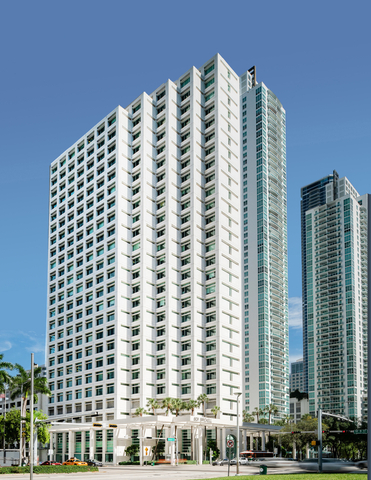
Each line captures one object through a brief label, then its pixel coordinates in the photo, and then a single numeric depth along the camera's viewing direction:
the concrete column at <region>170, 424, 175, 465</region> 89.69
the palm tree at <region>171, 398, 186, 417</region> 109.96
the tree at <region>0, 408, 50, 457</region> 85.49
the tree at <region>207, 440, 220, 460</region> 110.38
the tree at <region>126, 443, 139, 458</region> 108.12
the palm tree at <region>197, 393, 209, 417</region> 114.88
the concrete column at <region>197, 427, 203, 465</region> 99.41
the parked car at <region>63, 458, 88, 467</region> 85.09
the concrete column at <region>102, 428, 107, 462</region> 111.32
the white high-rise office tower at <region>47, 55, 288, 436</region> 120.50
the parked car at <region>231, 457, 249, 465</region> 91.50
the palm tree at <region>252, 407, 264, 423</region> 192.30
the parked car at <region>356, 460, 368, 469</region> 50.31
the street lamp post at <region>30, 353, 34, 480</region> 42.47
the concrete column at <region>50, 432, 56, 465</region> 123.03
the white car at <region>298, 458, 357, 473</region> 52.41
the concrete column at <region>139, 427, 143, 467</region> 99.09
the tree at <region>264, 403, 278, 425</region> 182.85
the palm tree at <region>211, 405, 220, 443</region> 113.00
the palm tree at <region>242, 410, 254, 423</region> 167.48
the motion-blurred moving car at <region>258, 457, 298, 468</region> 68.04
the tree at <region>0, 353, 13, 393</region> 88.44
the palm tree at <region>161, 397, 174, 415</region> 110.12
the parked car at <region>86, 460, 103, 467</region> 95.01
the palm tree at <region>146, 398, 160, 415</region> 111.88
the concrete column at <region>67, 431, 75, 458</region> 118.28
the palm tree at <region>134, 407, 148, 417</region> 112.33
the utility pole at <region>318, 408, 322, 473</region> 50.53
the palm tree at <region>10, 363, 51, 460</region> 86.06
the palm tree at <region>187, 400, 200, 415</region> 111.62
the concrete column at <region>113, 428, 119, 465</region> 107.06
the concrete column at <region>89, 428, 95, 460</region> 112.37
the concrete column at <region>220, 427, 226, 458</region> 110.54
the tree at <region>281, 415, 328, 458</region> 126.62
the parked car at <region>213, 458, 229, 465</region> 95.81
